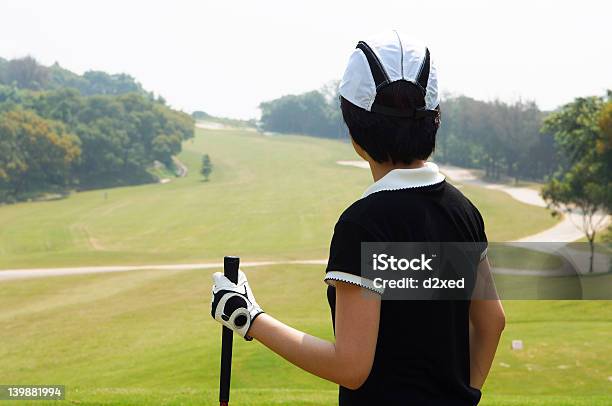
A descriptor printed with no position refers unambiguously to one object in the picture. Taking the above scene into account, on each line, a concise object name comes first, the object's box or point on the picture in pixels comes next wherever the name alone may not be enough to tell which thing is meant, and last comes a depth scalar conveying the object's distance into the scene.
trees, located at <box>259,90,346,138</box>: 150.75
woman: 2.17
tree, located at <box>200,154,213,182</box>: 101.56
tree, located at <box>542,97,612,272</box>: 38.03
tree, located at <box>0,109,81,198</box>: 82.69
